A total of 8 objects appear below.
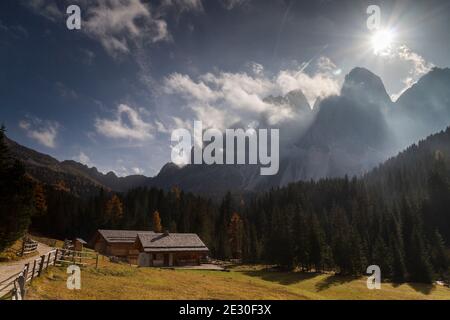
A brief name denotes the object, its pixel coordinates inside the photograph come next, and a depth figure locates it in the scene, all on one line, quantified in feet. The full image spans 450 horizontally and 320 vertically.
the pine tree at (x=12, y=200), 114.62
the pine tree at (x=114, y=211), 334.85
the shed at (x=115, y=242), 242.58
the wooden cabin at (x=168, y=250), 203.51
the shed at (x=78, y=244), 199.84
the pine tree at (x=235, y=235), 321.42
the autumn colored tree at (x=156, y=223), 324.19
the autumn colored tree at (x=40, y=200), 297.74
